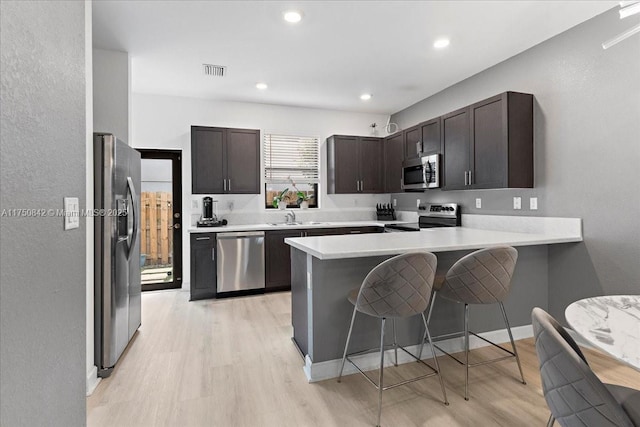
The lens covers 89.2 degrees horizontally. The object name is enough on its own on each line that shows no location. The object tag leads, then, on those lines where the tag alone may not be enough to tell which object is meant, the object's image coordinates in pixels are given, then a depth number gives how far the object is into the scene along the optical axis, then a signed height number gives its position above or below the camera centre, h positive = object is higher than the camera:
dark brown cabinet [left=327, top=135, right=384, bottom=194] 5.21 +0.82
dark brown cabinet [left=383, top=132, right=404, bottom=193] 4.96 +0.83
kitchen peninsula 2.30 -0.55
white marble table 0.92 -0.38
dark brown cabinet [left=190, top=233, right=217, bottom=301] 4.23 -0.65
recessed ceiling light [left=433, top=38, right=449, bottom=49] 3.11 +1.66
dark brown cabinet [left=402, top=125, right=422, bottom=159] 4.49 +1.05
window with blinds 5.20 +0.75
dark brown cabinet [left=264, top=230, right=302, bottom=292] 4.51 -0.62
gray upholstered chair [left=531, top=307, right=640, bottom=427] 0.80 -0.47
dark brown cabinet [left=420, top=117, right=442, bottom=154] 4.07 +1.01
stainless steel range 4.17 -0.05
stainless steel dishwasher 4.30 -0.61
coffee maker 4.55 +0.00
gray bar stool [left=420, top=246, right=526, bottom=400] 2.09 -0.42
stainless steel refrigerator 2.37 -0.24
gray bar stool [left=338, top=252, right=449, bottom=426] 1.87 -0.43
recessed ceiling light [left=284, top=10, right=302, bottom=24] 2.63 +1.65
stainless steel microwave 4.08 +0.56
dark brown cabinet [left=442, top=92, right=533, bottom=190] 3.13 +0.72
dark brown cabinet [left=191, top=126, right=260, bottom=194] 4.52 +0.80
